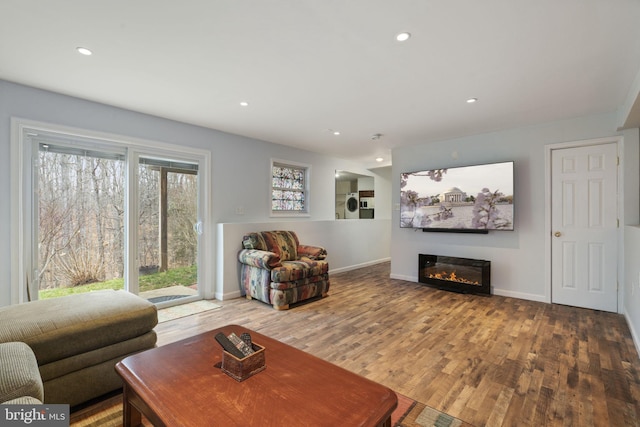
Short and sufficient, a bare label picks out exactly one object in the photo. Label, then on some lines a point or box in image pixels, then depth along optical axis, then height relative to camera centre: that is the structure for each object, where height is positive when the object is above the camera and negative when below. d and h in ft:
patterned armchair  12.06 -2.41
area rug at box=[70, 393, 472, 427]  5.41 -3.93
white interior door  11.44 -0.52
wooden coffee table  3.55 -2.50
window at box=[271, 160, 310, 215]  16.76 +1.62
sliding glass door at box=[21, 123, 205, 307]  9.50 -0.14
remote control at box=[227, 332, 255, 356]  4.62 -2.14
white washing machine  25.28 +0.73
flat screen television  13.25 +0.78
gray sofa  5.36 -2.47
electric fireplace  13.78 -3.04
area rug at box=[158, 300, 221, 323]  11.11 -3.91
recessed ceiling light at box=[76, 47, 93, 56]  6.94 +4.01
